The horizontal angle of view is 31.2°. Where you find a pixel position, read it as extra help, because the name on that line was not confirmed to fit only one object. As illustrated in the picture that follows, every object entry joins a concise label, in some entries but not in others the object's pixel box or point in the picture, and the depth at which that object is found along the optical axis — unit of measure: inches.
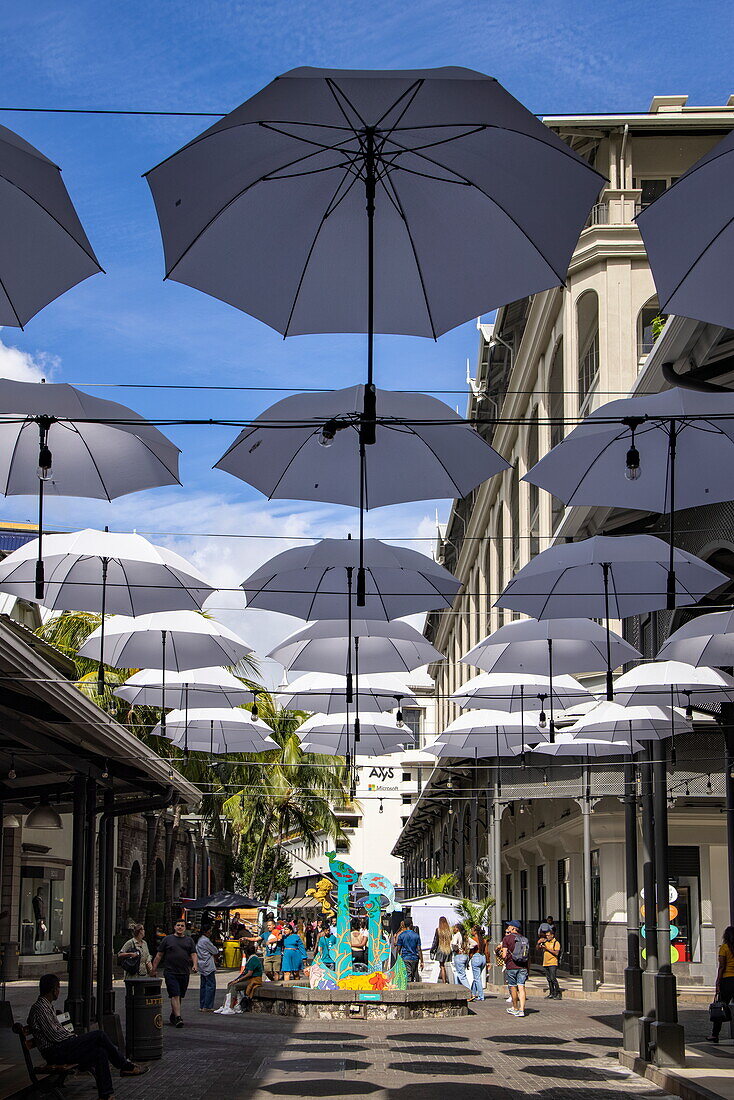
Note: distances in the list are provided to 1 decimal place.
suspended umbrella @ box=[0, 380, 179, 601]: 558.6
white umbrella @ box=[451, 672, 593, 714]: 926.4
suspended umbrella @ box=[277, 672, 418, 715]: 999.0
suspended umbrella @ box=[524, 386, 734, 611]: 525.0
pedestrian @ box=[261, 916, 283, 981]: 1363.7
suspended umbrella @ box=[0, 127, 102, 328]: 333.7
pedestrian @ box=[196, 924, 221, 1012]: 1058.7
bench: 516.4
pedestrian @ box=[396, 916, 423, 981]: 1123.9
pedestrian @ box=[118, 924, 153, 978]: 833.5
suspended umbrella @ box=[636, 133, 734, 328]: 330.3
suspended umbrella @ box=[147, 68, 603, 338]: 315.6
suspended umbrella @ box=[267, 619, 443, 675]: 919.7
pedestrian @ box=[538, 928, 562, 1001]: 1115.9
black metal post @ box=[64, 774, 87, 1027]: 647.1
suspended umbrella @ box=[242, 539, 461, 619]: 745.0
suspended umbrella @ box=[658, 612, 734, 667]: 718.5
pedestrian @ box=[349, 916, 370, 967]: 1023.6
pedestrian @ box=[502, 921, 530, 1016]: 965.6
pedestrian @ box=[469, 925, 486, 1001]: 1122.7
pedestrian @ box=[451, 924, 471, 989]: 1176.2
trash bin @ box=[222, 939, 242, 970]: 1739.7
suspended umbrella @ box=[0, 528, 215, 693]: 684.1
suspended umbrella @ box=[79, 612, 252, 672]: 809.7
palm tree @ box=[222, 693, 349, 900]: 1951.3
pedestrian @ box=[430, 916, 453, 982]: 1250.0
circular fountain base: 978.7
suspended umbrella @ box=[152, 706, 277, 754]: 1007.0
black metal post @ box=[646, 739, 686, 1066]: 667.4
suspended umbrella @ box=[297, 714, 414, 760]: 1144.8
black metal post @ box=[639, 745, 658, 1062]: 688.4
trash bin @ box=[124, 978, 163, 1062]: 684.1
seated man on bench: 523.2
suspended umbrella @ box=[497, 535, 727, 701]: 669.3
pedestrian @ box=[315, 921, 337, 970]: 1029.8
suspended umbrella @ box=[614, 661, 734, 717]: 730.8
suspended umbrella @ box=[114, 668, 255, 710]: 920.9
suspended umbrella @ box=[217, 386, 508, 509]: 569.3
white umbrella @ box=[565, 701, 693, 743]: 773.9
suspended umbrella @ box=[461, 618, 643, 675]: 799.1
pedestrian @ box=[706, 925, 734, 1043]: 784.9
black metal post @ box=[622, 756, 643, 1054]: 759.7
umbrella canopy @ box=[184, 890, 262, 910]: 1669.5
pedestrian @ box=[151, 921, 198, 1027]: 912.9
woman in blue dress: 1107.3
